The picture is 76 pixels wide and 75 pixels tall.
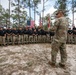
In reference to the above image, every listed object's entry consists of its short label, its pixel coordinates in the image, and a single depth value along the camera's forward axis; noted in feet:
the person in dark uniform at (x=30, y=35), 18.09
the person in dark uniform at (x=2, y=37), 15.98
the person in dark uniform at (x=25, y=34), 17.80
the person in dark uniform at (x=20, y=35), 17.33
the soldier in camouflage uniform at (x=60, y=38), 8.27
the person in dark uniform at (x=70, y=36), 19.14
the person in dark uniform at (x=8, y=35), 16.61
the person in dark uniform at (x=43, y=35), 18.98
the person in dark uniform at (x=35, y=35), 18.36
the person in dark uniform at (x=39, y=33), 18.75
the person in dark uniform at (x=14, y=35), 16.90
